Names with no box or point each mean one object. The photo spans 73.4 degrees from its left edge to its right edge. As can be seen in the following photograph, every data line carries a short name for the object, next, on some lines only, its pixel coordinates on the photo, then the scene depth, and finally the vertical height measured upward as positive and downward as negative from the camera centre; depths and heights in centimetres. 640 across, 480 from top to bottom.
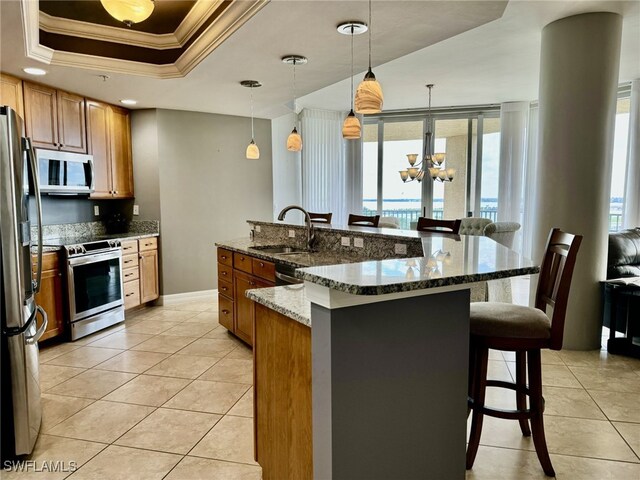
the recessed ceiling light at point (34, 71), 376 +112
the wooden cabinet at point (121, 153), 525 +55
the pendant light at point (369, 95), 250 +60
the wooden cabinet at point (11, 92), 376 +94
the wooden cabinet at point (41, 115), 408 +81
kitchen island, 130 -58
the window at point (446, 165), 733 +57
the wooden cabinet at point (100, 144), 489 +62
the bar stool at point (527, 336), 187 -60
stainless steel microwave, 423 +26
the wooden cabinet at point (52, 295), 385 -88
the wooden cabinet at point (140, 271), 491 -88
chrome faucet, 379 -31
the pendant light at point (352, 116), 285 +61
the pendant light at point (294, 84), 354 +114
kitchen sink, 390 -48
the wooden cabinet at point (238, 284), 349 -78
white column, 346 +43
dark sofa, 364 -63
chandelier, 625 +39
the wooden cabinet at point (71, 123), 448 +80
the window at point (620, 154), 584 +58
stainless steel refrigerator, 208 -53
